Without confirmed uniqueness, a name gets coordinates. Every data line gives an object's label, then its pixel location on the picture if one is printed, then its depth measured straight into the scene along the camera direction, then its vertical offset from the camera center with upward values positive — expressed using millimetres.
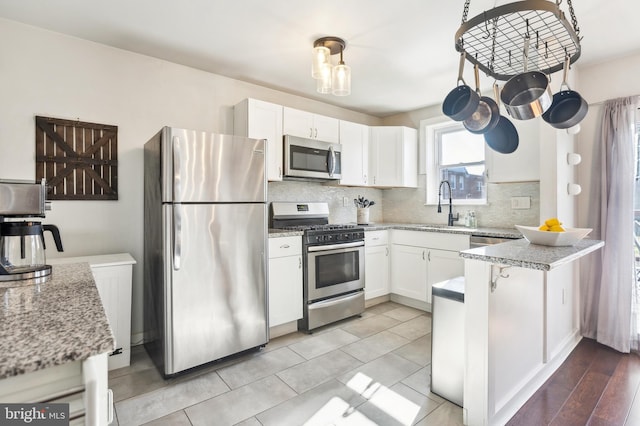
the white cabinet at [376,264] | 3633 -619
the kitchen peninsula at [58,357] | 691 -305
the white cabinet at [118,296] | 2326 -617
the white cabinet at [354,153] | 3811 +661
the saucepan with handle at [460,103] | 1570 +514
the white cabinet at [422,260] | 3293 -550
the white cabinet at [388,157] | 4082 +641
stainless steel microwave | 3280 +523
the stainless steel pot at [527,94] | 1467 +520
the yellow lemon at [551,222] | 1890 -83
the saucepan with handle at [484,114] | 1736 +493
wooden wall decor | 2379 +385
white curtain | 2639 -137
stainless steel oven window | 3162 -591
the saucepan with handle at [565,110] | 1647 +499
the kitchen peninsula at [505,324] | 1659 -646
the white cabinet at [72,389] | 702 -395
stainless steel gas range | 3078 -566
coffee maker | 1347 -92
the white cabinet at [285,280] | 2893 -631
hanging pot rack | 1176 +737
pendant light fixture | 2193 +928
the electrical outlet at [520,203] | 3302 +53
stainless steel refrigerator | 2244 -276
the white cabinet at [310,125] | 3322 +881
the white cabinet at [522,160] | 3010 +460
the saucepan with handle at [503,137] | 2047 +447
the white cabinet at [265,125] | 3055 +792
